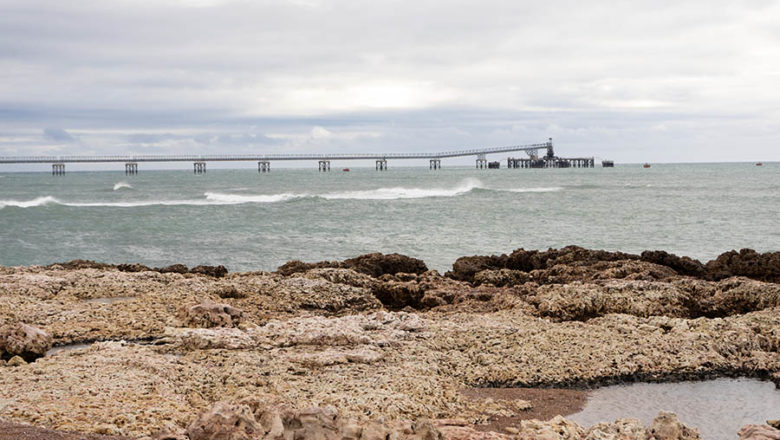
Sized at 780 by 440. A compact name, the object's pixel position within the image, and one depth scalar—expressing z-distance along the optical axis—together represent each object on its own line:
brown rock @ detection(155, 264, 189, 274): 13.38
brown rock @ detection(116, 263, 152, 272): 13.48
